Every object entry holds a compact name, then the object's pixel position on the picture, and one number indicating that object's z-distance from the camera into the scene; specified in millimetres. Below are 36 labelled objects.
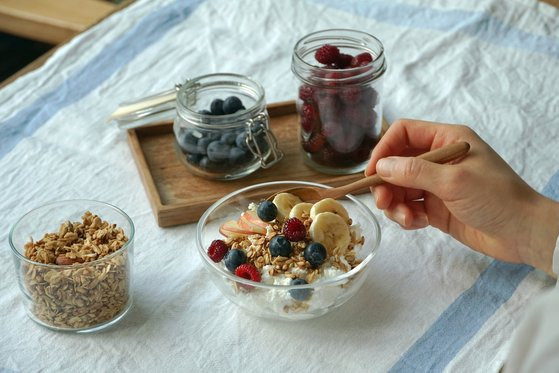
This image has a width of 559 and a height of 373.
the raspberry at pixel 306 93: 1152
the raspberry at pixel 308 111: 1157
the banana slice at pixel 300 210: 967
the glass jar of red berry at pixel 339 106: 1133
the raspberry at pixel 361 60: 1158
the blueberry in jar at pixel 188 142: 1178
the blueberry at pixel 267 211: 966
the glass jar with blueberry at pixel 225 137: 1160
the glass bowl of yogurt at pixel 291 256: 887
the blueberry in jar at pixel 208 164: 1168
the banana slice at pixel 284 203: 988
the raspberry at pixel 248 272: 896
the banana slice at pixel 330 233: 922
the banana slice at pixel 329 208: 958
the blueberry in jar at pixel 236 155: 1160
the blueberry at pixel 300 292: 871
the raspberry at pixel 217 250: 938
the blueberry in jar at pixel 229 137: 1166
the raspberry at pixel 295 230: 920
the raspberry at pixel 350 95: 1130
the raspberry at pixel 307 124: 1170
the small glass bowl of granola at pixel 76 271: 880
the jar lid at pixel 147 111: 1270
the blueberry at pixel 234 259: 914
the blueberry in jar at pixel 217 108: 1195
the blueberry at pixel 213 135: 1171
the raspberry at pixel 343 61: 1169
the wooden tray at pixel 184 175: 1098
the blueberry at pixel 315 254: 896
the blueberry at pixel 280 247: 907
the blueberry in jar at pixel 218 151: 1158
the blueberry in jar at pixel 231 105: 1191
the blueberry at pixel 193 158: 1180
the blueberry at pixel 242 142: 1162
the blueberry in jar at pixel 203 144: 1169
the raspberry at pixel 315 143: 1170
